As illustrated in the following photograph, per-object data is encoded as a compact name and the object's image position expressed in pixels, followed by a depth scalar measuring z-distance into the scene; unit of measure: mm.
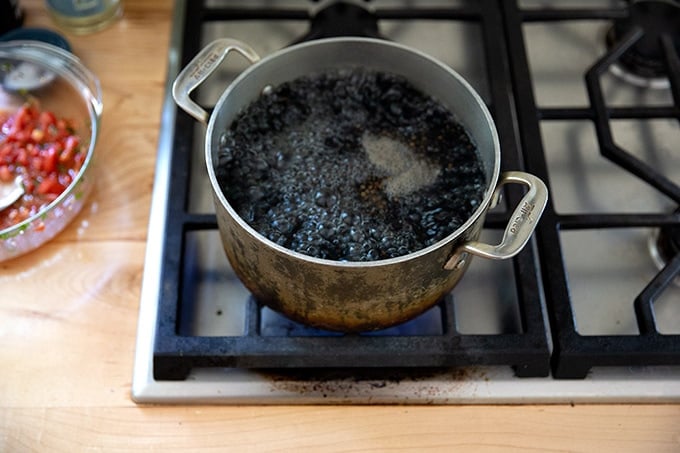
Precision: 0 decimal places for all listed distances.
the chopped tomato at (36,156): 767
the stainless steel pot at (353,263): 569
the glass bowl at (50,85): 821
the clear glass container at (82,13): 872
